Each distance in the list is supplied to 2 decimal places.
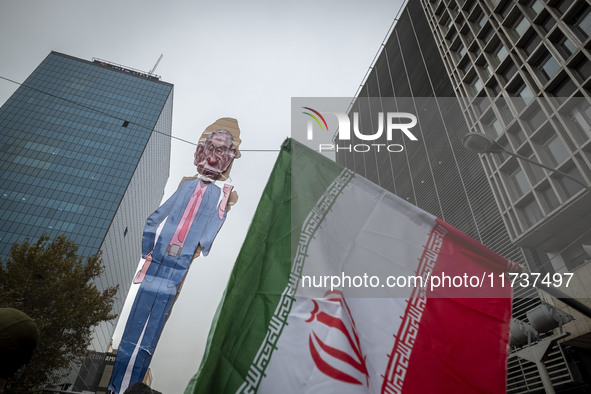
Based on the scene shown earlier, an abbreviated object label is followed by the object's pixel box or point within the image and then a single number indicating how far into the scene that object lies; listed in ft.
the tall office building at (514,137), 46.52
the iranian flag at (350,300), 7.80
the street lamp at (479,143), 22.65
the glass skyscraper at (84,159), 179.22
